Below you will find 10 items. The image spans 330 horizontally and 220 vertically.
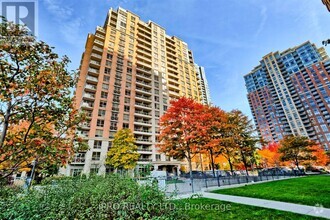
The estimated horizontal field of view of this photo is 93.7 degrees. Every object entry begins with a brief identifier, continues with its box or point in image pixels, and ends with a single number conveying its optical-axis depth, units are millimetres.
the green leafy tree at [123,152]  28406
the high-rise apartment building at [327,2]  7152
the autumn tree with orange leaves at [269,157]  51206
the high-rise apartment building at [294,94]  77875
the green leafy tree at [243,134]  22922
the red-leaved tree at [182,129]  18938
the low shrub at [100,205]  2898
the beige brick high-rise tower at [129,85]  34656
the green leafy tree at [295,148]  29734
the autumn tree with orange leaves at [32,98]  4031
